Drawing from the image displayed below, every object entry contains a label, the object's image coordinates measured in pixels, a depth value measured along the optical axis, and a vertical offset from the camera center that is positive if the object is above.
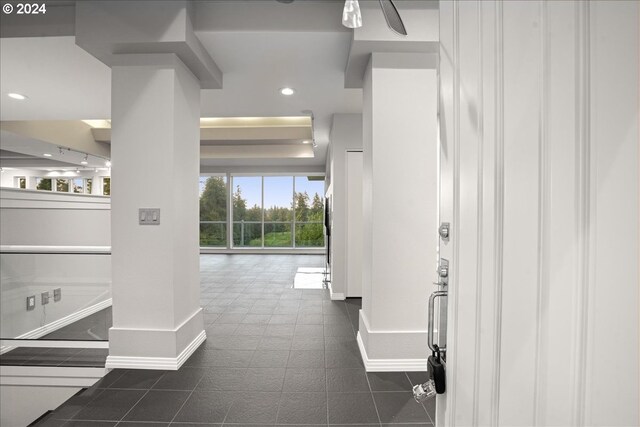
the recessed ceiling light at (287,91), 3.76 +1.41
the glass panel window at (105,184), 9.84 +0.80
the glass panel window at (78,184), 10.05 +0.82
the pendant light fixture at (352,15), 1.40 +0.85
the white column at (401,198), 2.63 +0.11
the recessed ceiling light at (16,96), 4.04 +1.43
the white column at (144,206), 2.65 +0.01
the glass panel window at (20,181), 10.01 +0.90
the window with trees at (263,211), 10.73 +0.00
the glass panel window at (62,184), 10.16 +0.83
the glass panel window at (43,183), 10.17 +0.85
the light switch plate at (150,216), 2.65 -0.04
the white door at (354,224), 4.76 -0.19
